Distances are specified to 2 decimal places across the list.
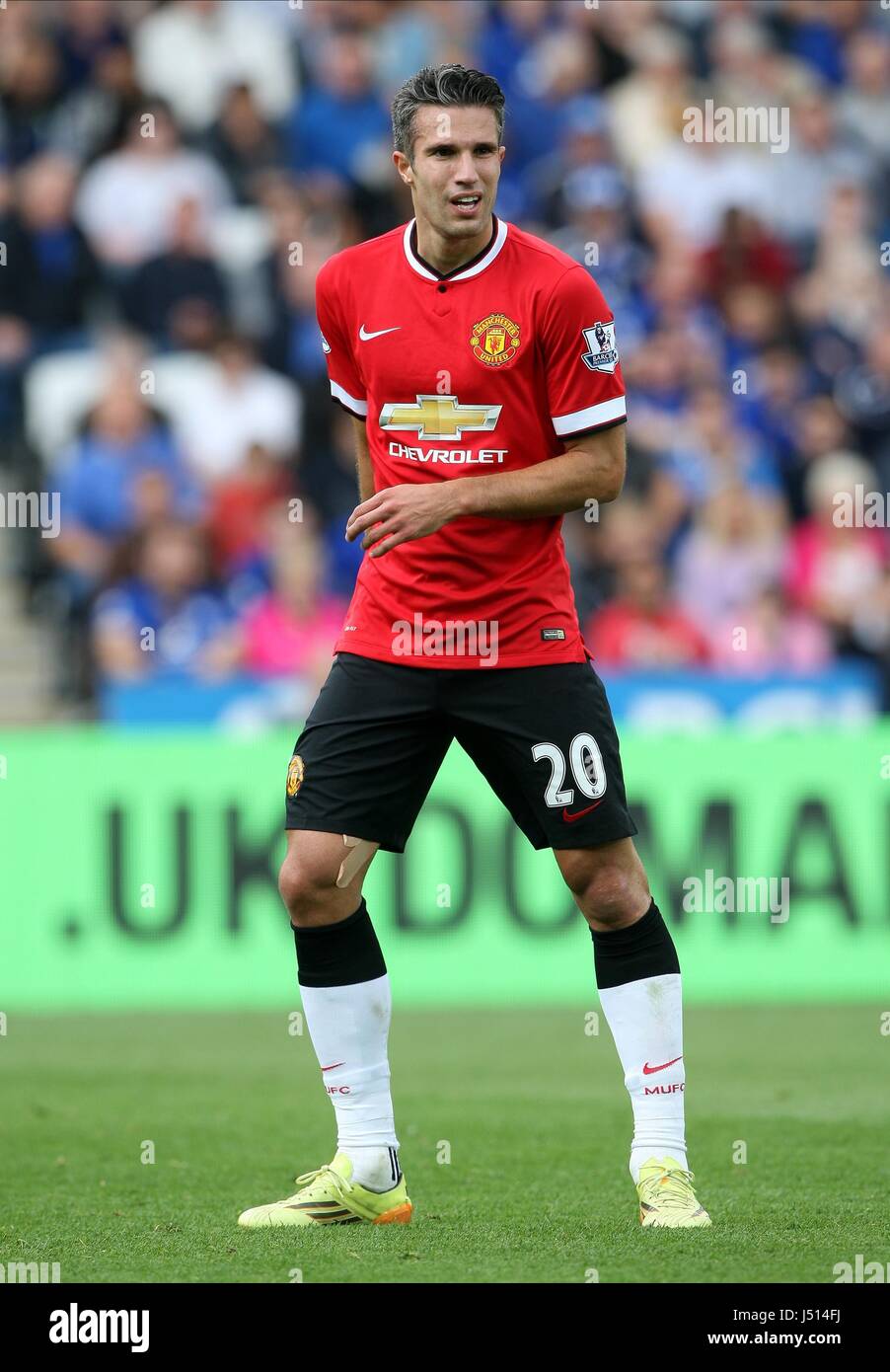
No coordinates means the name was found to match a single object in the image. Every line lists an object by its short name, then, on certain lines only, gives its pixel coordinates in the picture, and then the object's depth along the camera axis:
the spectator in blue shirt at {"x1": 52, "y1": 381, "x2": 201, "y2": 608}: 11.48
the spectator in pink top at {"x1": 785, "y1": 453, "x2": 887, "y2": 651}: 11.86
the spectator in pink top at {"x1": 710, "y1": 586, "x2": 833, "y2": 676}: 11.53
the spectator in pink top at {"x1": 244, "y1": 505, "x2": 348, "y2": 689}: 10.87
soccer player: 4.96
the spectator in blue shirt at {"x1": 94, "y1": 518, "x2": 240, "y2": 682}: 11.07
